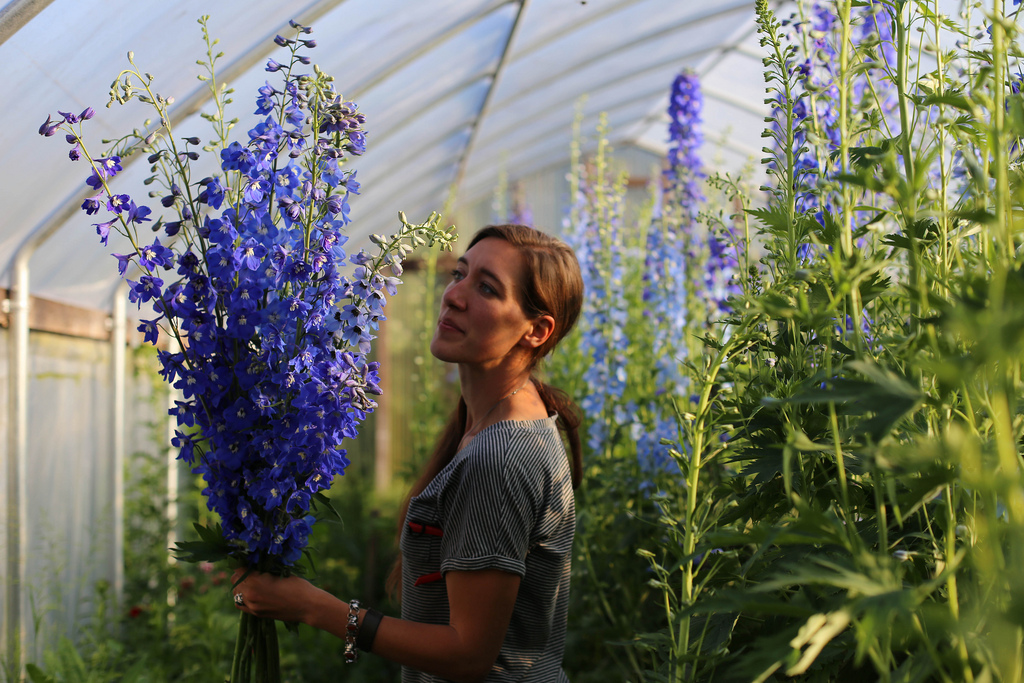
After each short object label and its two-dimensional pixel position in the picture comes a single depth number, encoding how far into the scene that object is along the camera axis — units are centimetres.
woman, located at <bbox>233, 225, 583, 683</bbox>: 136
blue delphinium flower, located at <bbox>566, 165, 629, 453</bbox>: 309
